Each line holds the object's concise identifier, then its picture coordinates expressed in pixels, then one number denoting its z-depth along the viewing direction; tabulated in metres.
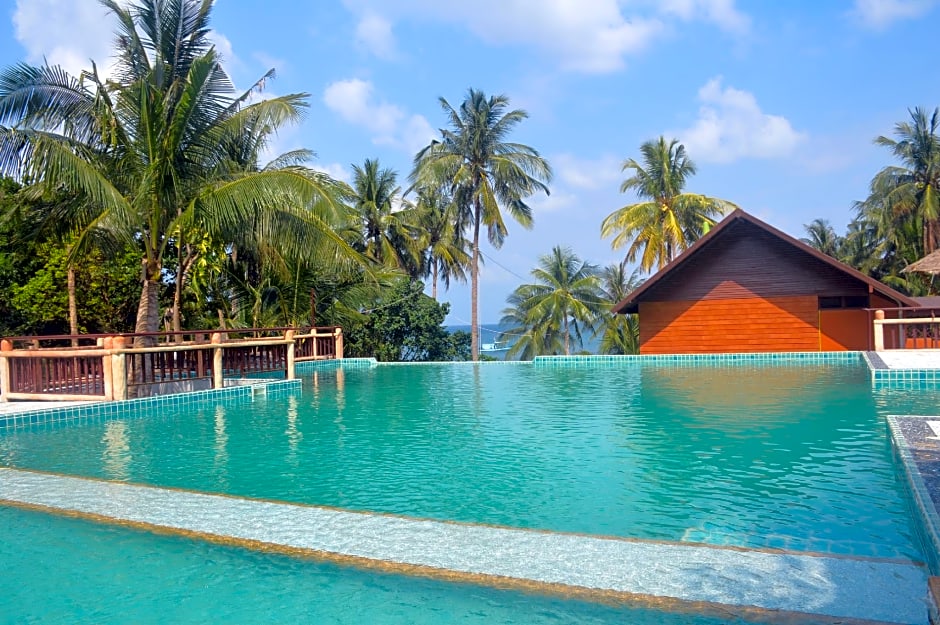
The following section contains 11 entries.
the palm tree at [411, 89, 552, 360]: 27.17
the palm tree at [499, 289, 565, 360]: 29.61
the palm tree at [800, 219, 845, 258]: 42.68
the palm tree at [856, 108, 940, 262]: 30.38
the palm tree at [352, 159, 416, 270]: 29.38
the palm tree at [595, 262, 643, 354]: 26.53
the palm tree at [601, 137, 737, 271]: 26.58
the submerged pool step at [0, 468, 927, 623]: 3.22
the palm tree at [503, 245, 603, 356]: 28.22
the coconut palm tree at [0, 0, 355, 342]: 11.05
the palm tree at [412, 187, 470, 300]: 30.78
